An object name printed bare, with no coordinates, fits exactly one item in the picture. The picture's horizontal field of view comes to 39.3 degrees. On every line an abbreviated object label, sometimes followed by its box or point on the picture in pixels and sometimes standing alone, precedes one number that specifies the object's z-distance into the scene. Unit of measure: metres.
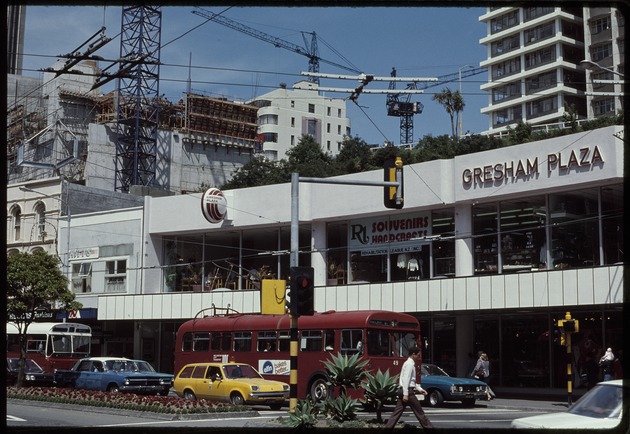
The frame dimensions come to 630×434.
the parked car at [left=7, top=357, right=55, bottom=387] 34.88
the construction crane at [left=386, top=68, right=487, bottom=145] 110.96
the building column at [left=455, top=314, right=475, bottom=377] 37.75
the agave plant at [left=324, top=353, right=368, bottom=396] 21.00
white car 10.28
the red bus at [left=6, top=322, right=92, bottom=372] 40.06
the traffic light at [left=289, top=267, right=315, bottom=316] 19.03
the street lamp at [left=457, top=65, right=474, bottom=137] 97.77
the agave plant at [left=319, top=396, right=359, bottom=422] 19.30
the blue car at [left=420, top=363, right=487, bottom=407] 28.64
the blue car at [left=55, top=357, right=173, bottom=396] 30.75
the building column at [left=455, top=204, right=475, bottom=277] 36.69
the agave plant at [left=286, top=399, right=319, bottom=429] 17.64
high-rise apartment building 90.24
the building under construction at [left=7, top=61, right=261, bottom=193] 72.81
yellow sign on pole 20.48
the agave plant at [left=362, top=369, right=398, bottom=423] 19.61
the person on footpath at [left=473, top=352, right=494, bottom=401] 33.62
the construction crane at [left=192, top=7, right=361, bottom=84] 136.74
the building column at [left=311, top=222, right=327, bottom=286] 41.28
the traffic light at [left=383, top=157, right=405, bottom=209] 21.89
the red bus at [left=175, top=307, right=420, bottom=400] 27.52
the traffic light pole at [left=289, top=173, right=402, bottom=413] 19.36
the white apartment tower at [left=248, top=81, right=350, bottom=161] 115.88
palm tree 94.44
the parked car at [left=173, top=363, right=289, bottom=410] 26.06
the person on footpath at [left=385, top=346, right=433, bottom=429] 16.52
